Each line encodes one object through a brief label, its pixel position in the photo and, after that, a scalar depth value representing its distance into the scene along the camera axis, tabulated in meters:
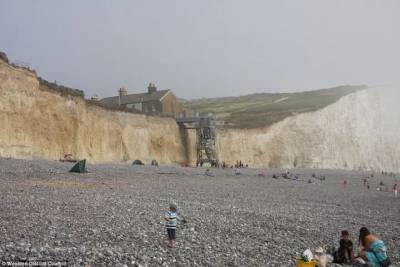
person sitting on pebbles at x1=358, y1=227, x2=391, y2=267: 8.77
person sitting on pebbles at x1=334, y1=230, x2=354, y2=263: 9.23
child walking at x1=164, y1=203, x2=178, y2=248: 8.49
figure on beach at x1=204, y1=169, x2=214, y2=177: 28.05
